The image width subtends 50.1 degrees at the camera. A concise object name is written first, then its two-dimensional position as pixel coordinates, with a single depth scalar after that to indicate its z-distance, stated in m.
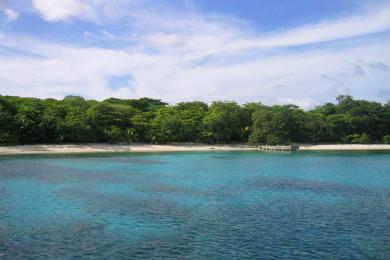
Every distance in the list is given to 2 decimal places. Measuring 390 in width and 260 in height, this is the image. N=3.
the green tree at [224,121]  84.00
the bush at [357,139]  92.38
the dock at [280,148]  82.44
